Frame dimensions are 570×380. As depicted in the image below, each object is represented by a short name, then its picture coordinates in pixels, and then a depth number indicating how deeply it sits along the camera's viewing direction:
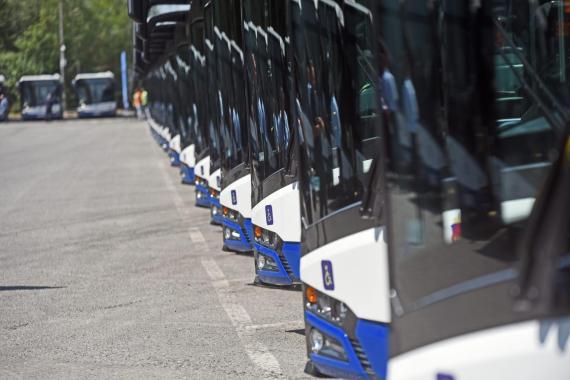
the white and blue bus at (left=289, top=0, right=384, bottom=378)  5.43
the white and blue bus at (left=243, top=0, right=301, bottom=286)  8.70
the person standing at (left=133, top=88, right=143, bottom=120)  73.62
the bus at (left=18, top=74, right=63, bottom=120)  73.19
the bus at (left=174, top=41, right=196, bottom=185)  19.61
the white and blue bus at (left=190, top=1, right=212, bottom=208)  14.69
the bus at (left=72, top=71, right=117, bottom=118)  74.25
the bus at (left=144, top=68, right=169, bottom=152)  34.88
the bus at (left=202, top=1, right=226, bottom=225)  12.12
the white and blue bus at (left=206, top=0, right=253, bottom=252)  11.05
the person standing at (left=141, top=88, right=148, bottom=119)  74.56
